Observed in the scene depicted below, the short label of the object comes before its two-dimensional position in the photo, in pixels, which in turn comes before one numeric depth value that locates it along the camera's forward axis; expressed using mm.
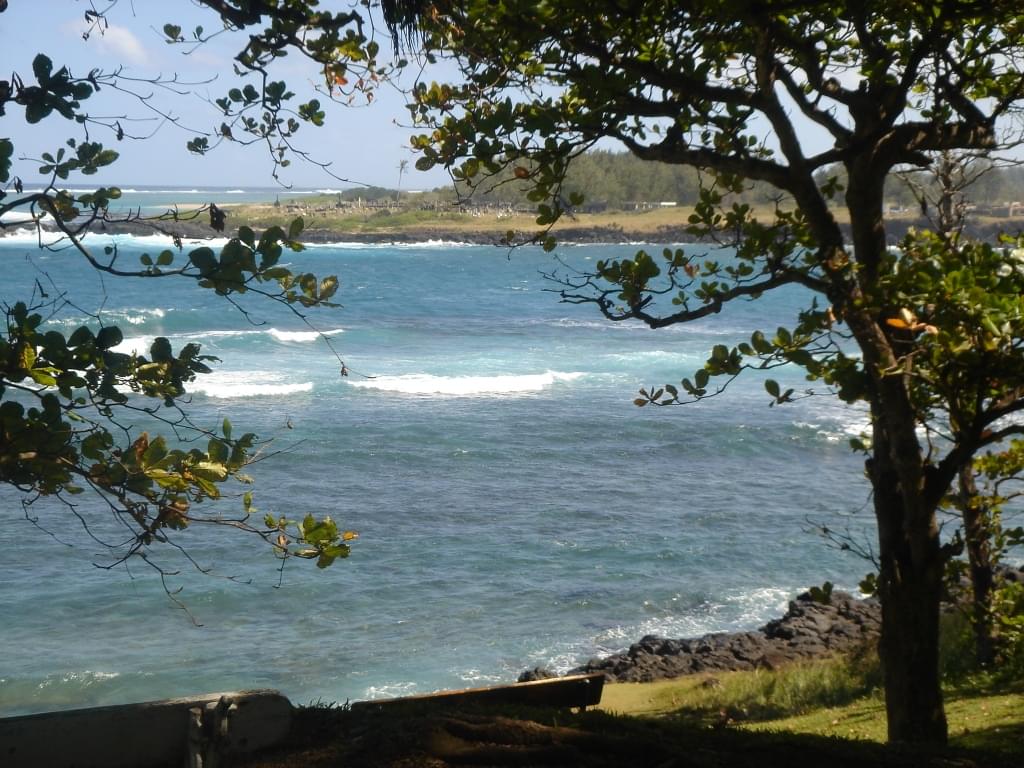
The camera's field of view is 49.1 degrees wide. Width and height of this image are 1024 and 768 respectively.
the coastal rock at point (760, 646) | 11414
